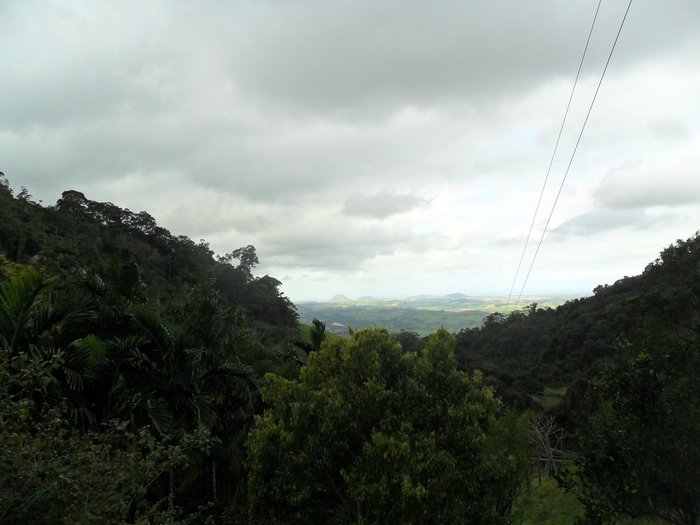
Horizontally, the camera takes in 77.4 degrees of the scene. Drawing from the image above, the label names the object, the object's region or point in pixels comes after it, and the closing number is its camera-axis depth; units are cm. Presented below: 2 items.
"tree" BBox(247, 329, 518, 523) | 712
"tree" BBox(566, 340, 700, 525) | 581
